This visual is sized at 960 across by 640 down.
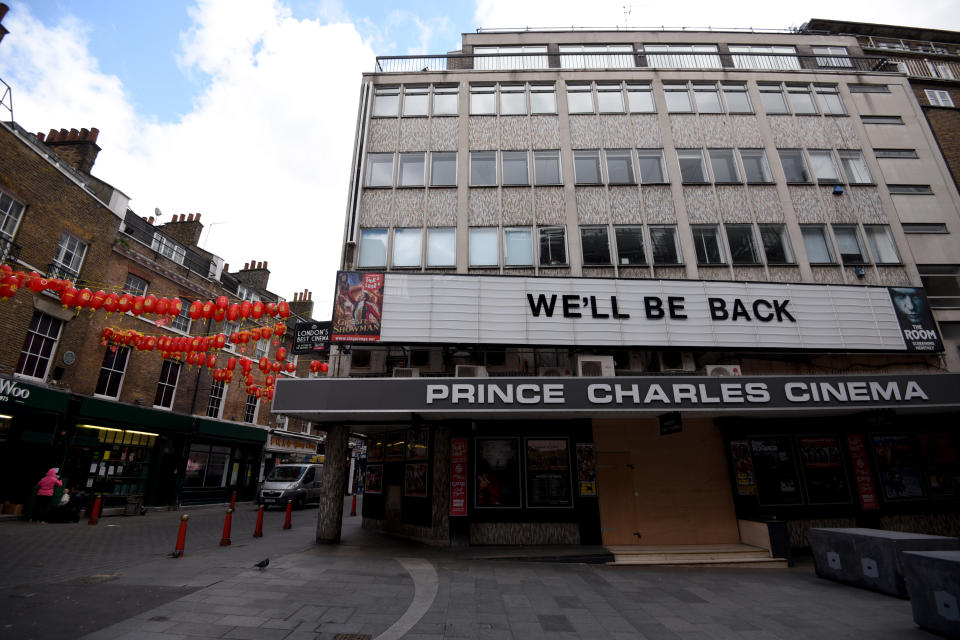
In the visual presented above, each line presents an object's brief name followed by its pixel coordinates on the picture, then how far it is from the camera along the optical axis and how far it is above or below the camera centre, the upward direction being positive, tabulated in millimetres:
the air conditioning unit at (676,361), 12625 +2948
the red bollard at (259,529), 12805 -1841
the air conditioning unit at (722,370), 11758 +2473
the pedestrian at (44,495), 13820 -859
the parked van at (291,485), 21469 -997
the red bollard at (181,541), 9602 -1620
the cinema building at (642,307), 11562 +4460
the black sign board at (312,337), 12641 +3761
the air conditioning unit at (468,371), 11680 +2485
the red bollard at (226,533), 11312 -1744
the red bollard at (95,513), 14209 -1493
